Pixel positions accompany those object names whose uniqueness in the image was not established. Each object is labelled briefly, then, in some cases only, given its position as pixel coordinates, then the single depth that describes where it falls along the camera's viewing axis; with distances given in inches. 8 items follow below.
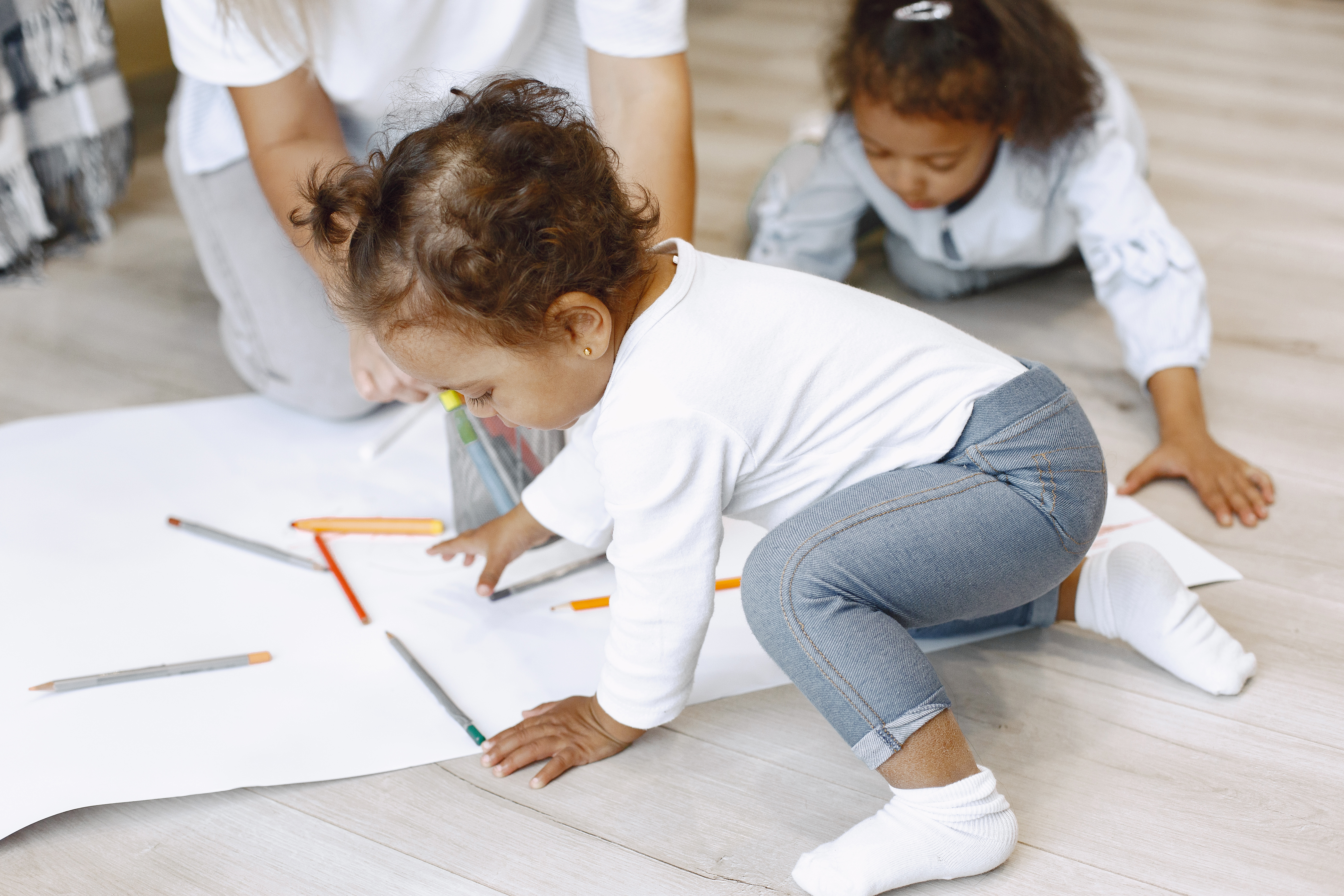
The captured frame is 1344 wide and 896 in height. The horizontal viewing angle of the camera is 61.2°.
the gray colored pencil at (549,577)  36.4
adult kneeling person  38.0
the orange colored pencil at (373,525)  38.6
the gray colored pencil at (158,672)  32.3
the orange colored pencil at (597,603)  35.5
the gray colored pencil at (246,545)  37.4
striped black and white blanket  55.1
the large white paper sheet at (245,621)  30.7
